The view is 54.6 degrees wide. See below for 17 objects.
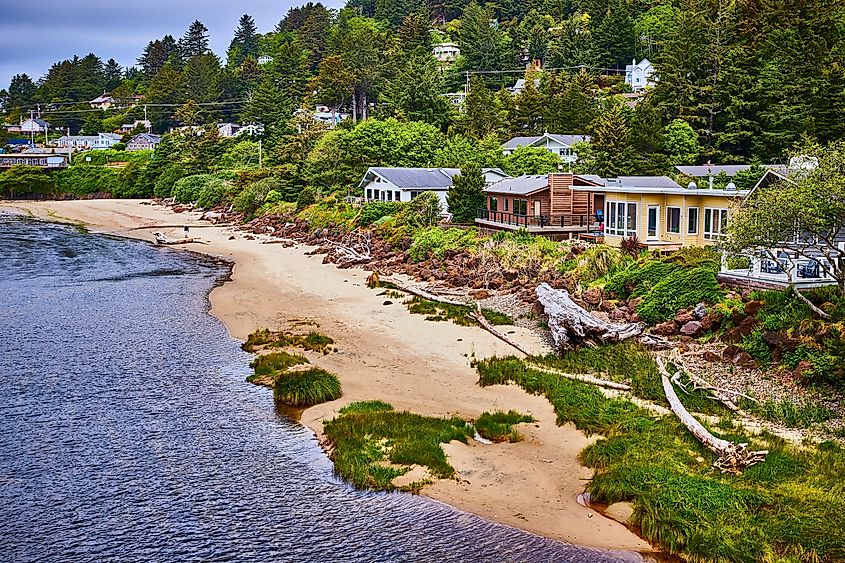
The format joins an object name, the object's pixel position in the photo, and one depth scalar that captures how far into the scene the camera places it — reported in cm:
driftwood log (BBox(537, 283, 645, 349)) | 2569
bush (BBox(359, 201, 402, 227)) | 5575
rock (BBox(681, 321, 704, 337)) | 2550
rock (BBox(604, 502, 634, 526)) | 1595
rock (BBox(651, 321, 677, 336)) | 2619
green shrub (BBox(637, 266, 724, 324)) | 2709
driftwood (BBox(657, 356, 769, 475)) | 1667
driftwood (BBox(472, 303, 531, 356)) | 2749
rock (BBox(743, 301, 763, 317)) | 2438
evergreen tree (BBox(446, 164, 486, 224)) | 5022
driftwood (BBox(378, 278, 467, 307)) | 3438
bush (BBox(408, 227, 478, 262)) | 4411
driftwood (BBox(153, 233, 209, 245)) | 6353
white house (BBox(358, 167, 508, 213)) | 5738
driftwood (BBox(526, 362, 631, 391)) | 2244
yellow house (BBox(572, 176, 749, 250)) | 3569
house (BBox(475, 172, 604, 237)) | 4391
